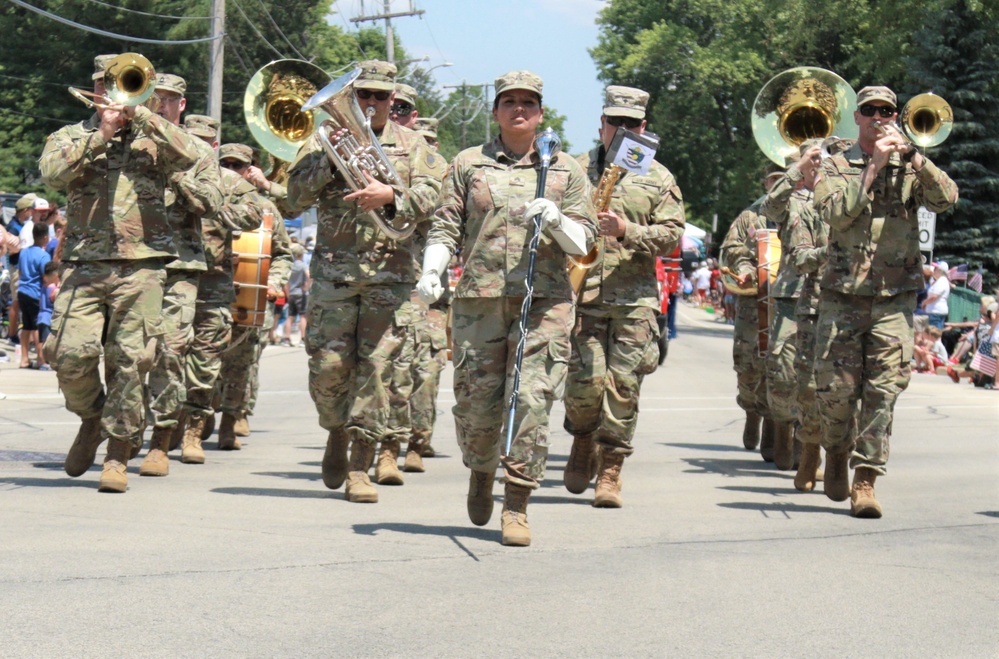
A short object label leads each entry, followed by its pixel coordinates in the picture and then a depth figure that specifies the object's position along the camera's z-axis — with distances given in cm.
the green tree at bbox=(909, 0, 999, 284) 3803
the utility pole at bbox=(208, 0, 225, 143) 3366
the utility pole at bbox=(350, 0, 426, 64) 5819
